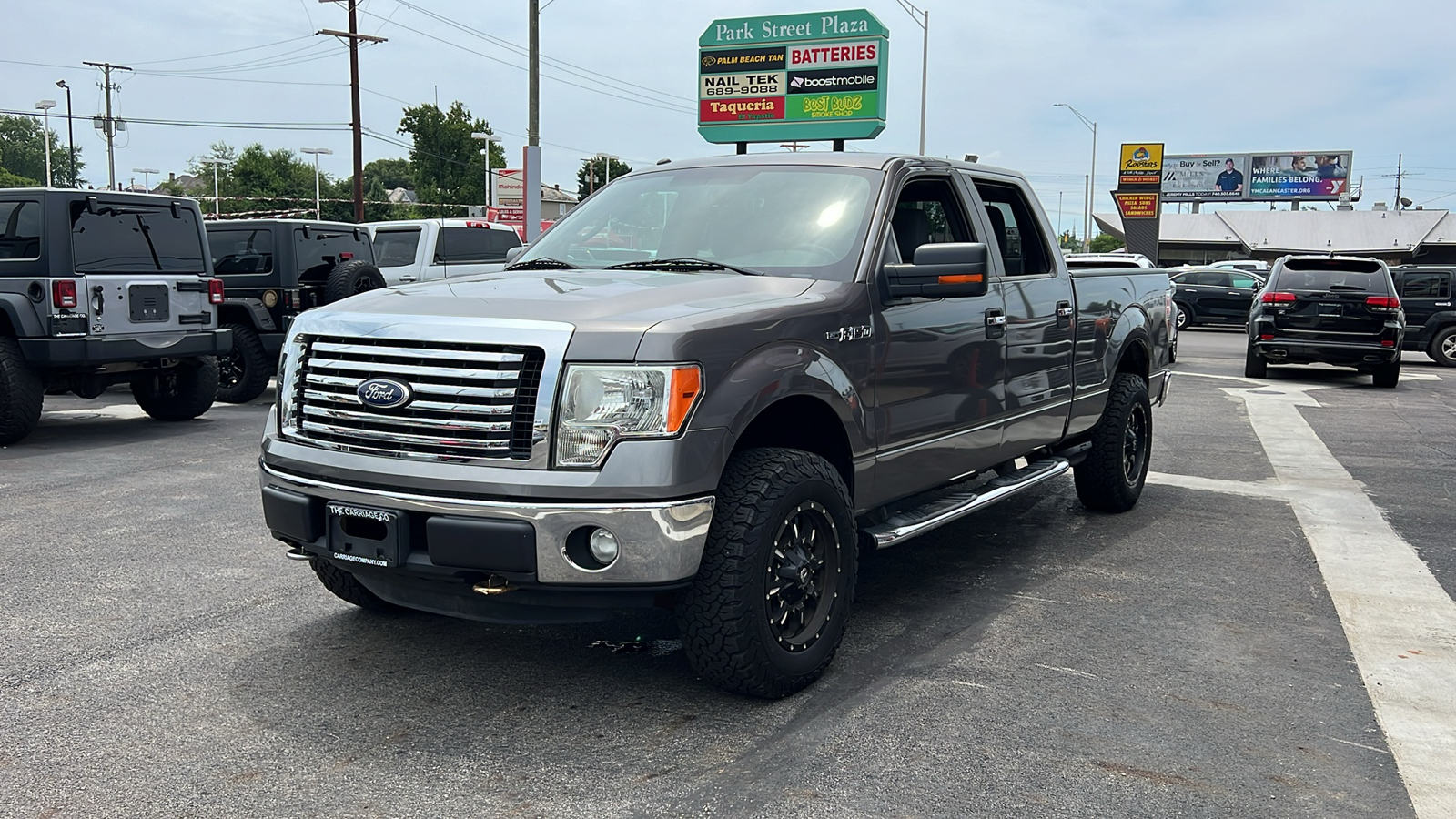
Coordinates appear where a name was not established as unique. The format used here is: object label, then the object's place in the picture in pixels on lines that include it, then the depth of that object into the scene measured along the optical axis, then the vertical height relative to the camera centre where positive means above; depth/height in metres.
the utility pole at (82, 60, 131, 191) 60.77 +7.20
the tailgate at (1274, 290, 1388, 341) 16.27 -0.44
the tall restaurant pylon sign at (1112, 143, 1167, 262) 48.97 +3.16
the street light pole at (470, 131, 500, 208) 76.11 +5.57
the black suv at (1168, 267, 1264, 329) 30.88 -0.32
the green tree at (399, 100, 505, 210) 83.25 +7.91
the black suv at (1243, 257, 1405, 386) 16.17 -0.44
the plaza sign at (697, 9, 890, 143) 29.66 +4.93
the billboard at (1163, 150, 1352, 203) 89.00 +7.95
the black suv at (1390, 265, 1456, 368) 20.97 -0.46
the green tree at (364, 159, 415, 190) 152.79 +12.11
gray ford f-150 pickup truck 3.70 -0.47
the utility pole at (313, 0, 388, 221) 38.54 +5.90
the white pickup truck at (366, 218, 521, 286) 16.28 +0.29
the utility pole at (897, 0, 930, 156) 38.90 +7.84
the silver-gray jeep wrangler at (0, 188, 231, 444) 9.73 -0.26
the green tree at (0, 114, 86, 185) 142.38 +13.22
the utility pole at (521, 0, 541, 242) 20.59 +1.80
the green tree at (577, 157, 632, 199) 107.75 +9.23
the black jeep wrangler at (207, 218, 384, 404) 13.05 -0.16
